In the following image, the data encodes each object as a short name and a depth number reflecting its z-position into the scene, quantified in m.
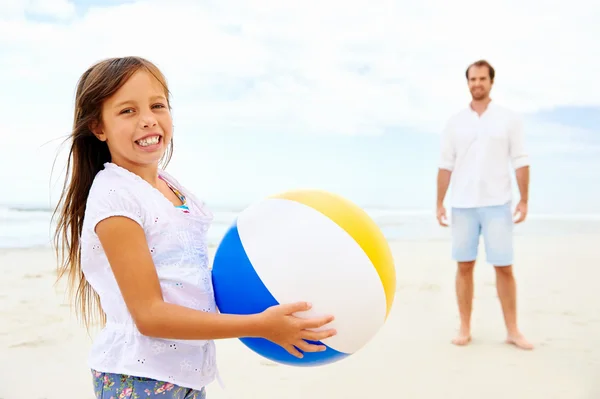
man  4.97
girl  1.80
